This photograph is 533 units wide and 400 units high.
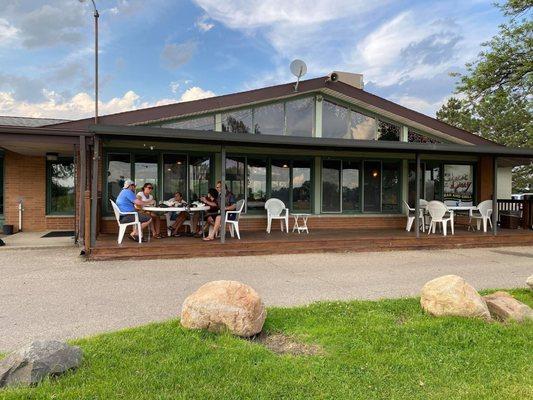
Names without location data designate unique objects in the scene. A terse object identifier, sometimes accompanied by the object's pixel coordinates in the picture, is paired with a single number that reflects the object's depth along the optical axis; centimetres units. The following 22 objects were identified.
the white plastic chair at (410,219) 1127
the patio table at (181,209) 842
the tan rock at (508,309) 425
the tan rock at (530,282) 527
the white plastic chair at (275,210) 1055
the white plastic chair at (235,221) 934
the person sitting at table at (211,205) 909
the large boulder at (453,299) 416
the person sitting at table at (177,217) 948
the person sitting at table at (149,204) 881
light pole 1104
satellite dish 1041
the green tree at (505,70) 1331
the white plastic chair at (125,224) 834
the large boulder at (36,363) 271
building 987
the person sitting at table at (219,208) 913
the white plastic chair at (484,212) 1123
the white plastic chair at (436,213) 1055
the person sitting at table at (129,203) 837
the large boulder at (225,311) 371
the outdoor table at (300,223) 1062
